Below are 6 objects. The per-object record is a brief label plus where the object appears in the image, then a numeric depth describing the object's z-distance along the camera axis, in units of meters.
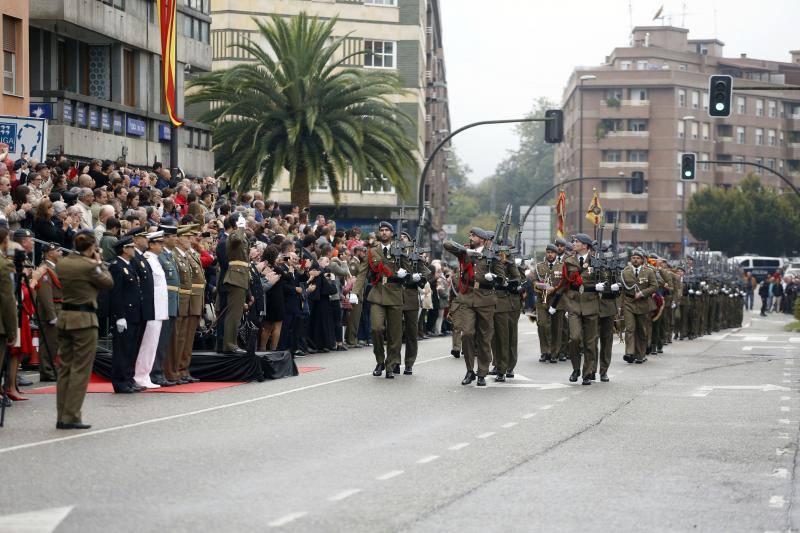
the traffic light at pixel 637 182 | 55.59
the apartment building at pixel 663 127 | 117.31
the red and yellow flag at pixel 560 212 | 53.28
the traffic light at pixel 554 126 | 40.38
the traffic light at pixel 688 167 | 45.09
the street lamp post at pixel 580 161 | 115.40
